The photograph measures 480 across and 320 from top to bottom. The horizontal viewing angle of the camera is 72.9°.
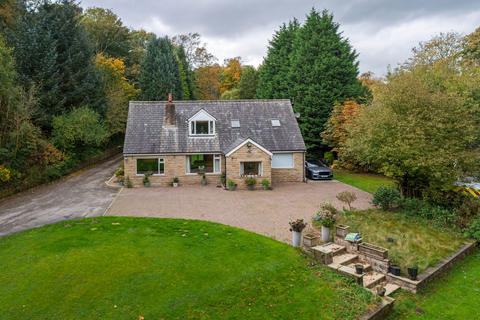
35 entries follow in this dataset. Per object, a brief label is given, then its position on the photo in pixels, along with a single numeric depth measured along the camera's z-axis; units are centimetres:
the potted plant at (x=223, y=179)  2392
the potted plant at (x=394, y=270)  1085
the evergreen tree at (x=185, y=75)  5149
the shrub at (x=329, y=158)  3253
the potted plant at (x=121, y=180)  2447
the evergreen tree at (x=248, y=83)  4853
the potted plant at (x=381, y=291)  961
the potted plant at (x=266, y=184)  2336
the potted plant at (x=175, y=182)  2444
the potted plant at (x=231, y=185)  2316
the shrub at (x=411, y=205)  1661
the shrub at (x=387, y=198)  1767
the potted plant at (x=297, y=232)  1235
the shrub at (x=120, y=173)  2564
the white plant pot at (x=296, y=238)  1255
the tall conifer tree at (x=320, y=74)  3212
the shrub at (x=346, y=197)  1651
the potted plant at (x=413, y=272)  1039
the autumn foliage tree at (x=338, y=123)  2808
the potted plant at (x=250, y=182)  2328
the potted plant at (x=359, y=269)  1046
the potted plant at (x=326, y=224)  1317
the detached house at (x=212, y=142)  2395
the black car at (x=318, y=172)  2656
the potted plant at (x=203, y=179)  2480
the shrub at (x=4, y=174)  1994
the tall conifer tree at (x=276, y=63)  4009
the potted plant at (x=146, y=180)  2430
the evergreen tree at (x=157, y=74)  4481
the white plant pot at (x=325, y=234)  1329
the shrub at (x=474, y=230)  1397
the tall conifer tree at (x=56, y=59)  2620
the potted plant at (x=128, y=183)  2392
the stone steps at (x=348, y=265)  1035
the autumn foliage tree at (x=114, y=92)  3584
